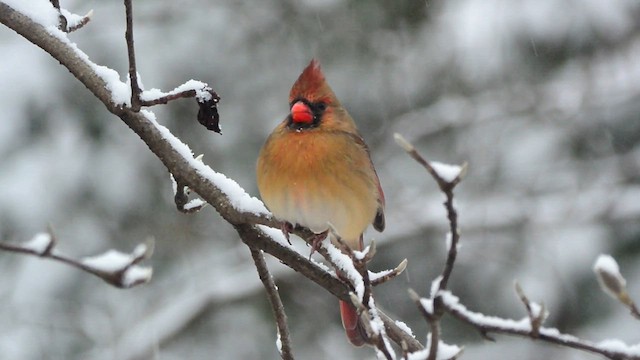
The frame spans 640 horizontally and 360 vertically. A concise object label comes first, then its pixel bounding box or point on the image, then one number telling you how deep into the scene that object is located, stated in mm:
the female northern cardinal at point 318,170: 5097
